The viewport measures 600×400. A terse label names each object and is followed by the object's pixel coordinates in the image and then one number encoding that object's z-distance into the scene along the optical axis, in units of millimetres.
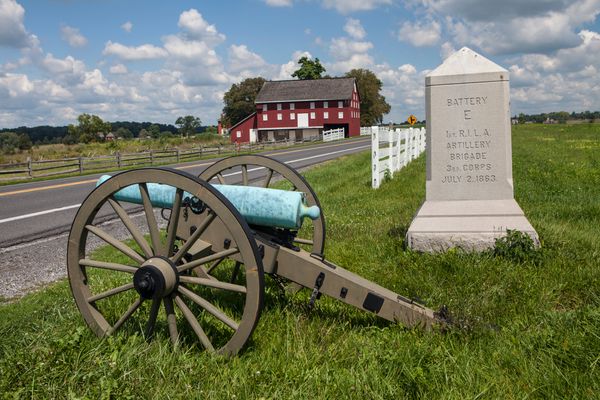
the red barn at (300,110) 70875
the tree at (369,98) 95312
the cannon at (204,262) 3193
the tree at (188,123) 142875
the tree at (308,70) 89500
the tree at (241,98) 91688
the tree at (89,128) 79938
